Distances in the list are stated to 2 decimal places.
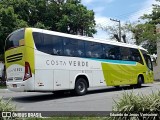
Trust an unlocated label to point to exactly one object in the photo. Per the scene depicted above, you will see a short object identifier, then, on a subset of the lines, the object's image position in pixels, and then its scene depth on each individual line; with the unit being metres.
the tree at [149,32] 29.57
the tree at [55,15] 35.62
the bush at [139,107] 7.00
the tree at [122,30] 53.45
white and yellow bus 15.55
